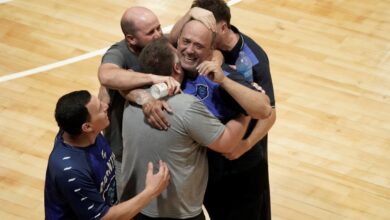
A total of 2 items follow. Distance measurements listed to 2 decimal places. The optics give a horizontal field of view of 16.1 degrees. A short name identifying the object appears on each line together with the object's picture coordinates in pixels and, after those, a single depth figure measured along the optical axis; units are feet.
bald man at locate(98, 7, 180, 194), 23.59
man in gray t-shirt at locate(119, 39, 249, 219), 20.17
